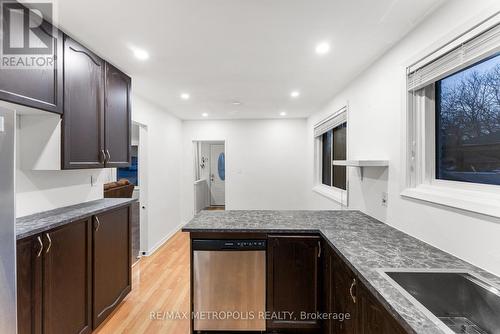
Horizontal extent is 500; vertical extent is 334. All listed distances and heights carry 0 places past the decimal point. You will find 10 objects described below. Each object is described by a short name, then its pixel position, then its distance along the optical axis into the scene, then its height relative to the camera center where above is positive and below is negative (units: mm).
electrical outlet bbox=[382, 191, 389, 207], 2023 -276
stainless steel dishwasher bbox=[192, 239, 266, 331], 1866 -915
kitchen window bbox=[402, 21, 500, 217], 1241 +279
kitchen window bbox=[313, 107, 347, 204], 3324 +222
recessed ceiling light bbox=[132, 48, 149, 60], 2040 +1035
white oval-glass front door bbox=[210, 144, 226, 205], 7316 -262
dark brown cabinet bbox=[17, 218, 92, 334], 1372 -757
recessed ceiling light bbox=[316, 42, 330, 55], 1948 +1036
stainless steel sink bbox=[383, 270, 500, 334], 1043 -616
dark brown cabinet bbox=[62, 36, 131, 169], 1808 +511
